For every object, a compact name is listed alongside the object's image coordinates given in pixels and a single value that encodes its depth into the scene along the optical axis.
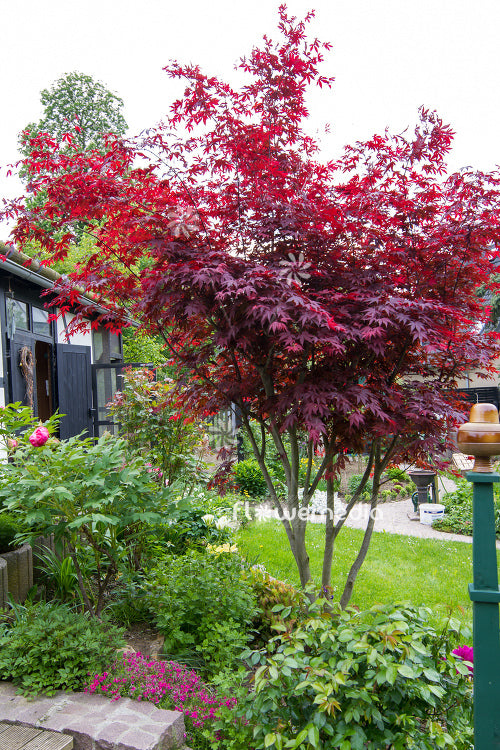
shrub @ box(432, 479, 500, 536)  6.20
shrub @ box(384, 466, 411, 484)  8.80
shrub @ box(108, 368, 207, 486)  5.04
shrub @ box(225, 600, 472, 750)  1.68
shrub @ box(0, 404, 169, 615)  2.53
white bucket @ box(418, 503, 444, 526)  6.58
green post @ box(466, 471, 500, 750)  1.48
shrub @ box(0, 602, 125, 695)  2.31
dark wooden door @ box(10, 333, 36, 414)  5.74
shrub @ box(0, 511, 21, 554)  3.11
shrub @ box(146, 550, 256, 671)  2.83
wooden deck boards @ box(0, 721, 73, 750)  1.95
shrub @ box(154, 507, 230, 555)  4.30
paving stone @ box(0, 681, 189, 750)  1.96
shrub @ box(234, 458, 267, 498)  7.56
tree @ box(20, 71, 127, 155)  21.03
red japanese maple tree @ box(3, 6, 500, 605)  2.64
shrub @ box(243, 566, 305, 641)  2.98
